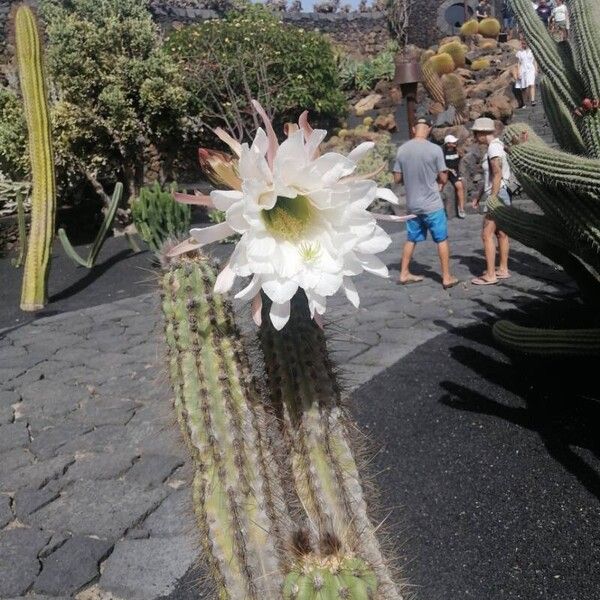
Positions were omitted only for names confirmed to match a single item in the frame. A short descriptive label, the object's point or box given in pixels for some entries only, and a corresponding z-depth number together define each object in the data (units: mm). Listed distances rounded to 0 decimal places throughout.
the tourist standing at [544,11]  18938
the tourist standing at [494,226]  7051
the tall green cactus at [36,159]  7375
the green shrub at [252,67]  13156
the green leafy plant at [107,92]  10586
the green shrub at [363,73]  20531
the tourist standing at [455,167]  11141
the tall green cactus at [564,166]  3801
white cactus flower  1123
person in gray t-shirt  6832
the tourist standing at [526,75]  16391
